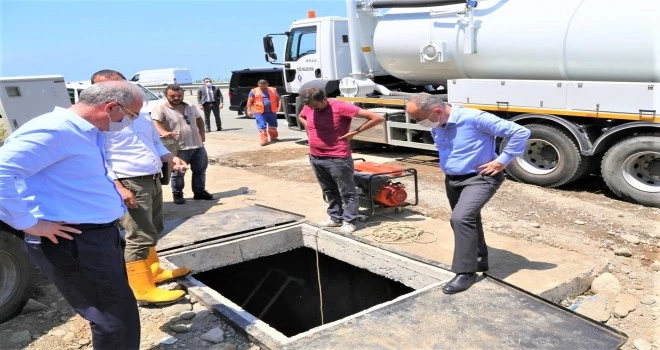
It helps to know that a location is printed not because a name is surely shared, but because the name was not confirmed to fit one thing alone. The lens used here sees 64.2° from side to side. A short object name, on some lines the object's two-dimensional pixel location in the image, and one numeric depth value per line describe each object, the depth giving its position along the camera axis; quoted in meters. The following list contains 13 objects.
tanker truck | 6.12
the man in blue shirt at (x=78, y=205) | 2.26
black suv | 18.61
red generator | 5.84
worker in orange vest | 12.12
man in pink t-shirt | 5.20
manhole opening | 5.34
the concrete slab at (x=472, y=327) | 3.00
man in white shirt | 3.86
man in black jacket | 15.25
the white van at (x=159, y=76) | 32.05
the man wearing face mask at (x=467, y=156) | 3.68
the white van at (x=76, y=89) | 12.64
